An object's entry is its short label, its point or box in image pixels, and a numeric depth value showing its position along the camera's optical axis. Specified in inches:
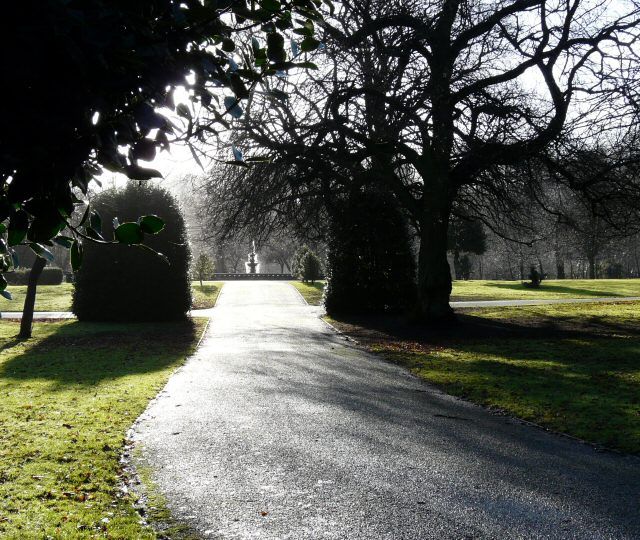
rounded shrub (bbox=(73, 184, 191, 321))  717.3
